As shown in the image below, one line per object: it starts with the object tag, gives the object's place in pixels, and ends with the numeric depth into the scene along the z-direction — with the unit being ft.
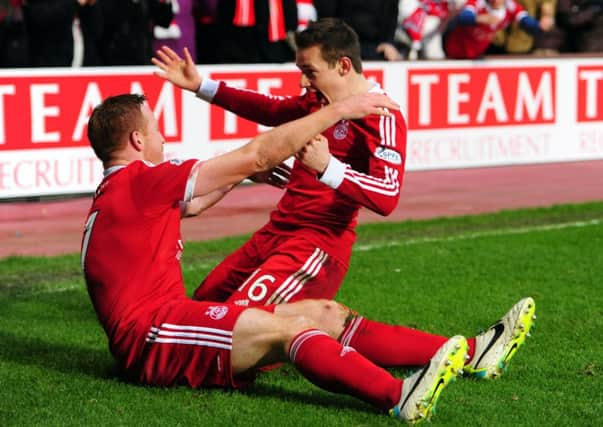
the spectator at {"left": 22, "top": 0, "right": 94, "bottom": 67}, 41.73
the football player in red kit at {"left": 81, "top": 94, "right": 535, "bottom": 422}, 19.48
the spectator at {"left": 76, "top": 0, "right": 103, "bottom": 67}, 43.86
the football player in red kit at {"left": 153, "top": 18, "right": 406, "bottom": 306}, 22.52
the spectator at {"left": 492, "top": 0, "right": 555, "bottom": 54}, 55.11
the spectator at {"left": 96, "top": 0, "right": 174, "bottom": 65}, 43.80
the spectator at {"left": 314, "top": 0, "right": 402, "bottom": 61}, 46.91
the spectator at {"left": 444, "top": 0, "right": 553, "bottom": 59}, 49.16
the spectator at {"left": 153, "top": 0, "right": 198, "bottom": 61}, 45.10
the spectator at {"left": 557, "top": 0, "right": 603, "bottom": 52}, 57.47
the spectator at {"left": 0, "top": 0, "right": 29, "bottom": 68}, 43.11
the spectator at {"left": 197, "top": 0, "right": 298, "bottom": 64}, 44.98
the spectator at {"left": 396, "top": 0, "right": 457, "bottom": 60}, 50.98
